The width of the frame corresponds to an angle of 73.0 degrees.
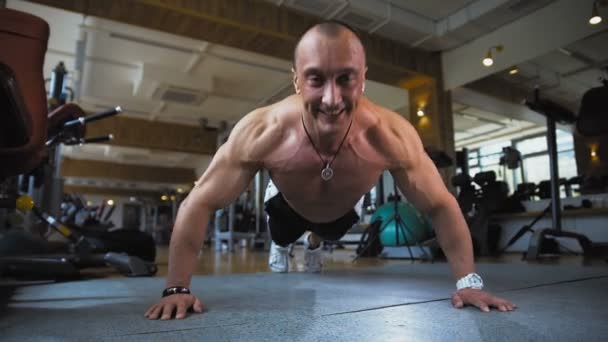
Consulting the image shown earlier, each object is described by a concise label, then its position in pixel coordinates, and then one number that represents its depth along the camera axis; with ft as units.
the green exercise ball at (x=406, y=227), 13.28
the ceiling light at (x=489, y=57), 16.81
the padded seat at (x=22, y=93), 3.68
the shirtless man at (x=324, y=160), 3.79
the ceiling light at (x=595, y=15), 13.55
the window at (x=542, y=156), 20.12
